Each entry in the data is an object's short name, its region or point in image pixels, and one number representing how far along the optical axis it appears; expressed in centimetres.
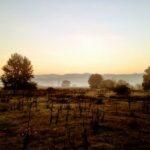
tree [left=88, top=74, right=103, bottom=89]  16650
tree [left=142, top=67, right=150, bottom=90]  10300
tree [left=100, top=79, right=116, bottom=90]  15541
